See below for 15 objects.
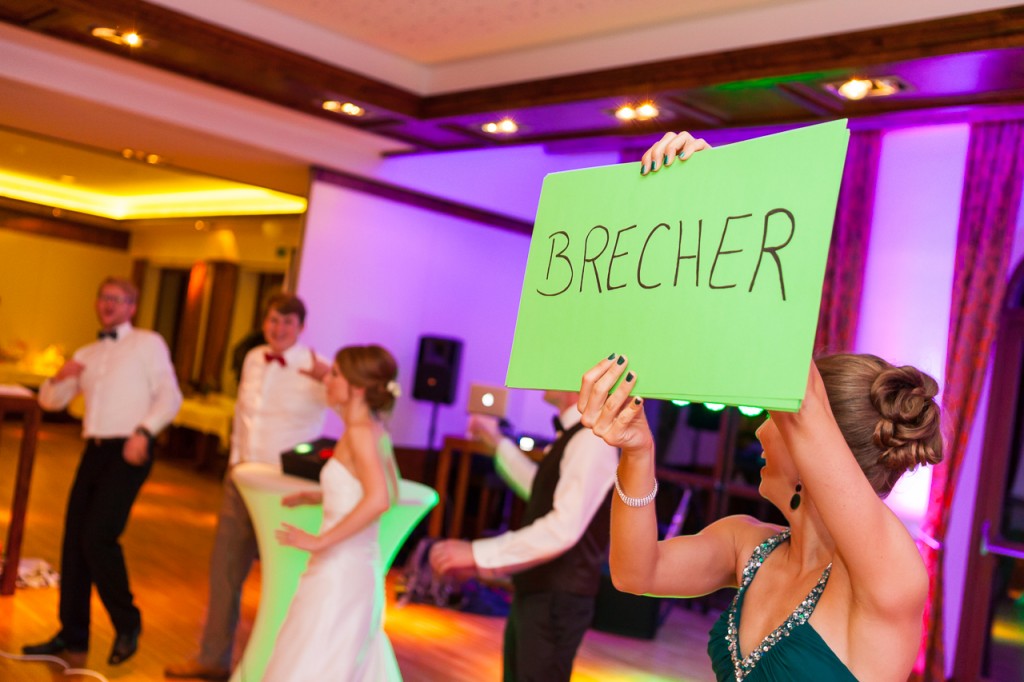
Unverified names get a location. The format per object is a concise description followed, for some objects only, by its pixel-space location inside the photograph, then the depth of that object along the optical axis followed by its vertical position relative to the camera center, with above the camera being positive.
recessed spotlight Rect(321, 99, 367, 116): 6.21 +1.44
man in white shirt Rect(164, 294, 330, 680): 5.47 -0.38
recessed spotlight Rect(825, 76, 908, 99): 4.43 +1.50
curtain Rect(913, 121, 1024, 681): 5.90 +0.75
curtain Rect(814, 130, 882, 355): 6.70 +1.12
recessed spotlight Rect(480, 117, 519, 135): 6.04 +1.44
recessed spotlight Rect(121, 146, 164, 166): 7.61 +1.15
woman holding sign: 1.20 -0.20
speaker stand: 8.35 -0.72
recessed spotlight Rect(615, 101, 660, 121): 5.29 +1.45
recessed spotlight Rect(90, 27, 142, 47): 5.20 +1.41
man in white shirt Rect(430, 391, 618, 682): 3.17 -0.63
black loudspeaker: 8.20 -0.20
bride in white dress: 3.80 -0.86
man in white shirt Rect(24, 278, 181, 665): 4.89 -0.75
